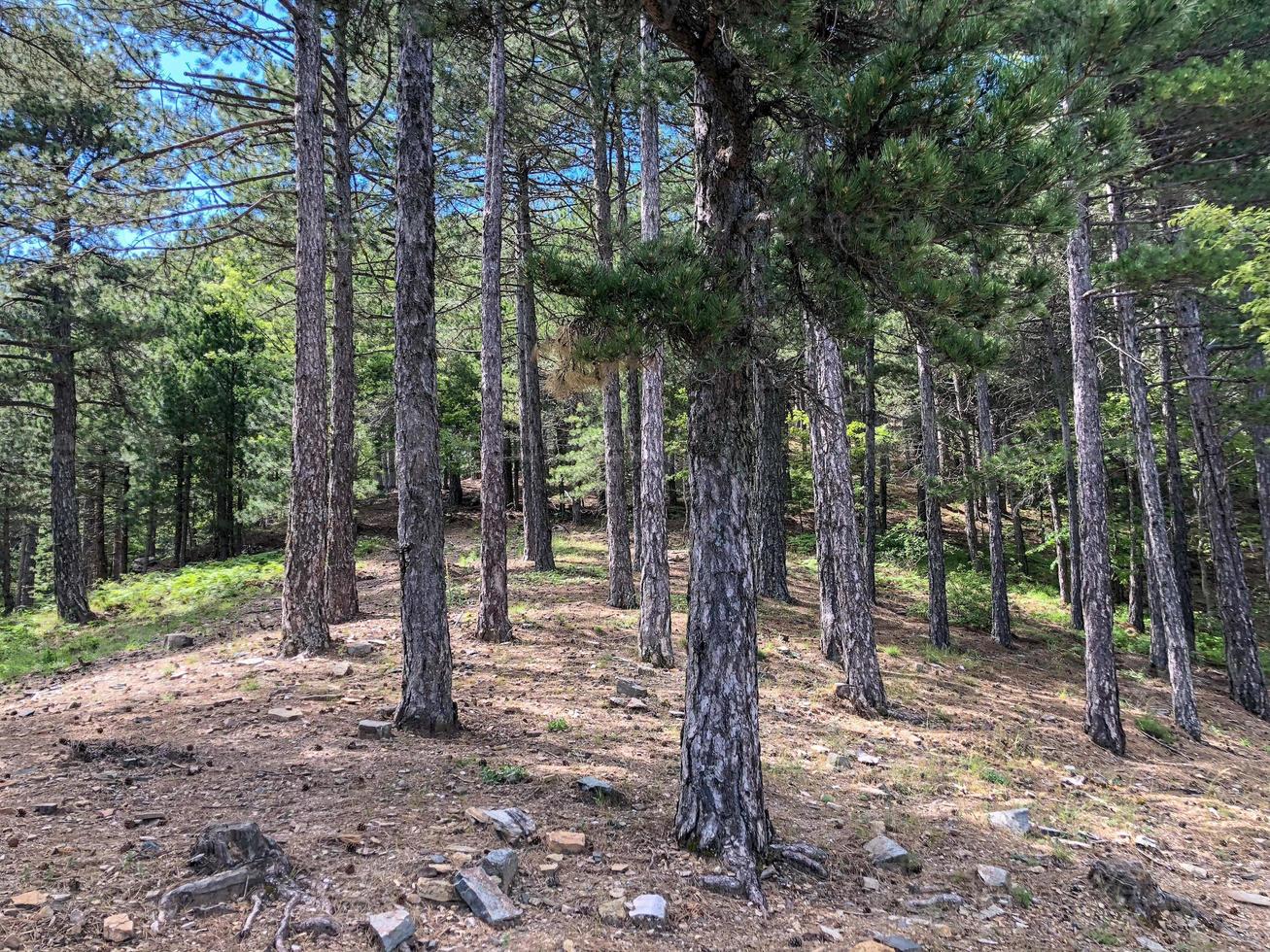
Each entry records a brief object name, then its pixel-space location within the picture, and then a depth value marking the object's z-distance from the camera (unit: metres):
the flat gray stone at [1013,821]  5.90
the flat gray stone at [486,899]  3.53
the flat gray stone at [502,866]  3.87
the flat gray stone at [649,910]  3.70
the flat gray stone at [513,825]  4.39
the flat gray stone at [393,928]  3.22
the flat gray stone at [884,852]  4.89
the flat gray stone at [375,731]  5.96
